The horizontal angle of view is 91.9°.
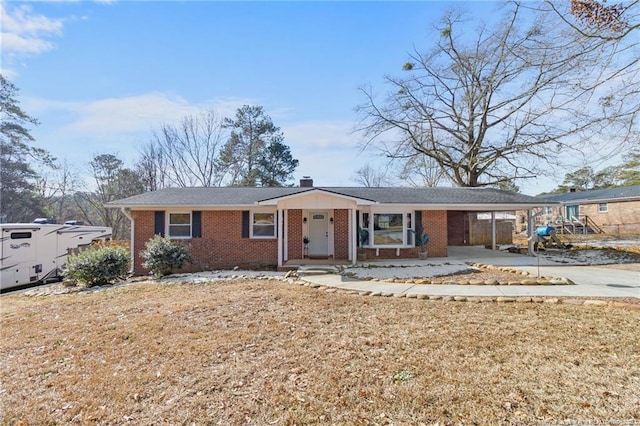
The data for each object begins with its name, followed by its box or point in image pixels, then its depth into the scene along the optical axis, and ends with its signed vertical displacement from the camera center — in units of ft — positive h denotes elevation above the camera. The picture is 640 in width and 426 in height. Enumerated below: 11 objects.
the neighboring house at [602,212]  79.20 +3.36
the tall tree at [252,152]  93.45 +22.63
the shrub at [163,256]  36.22 -3.65
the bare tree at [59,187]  87.34 +11.22
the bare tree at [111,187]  90.53 +11.36
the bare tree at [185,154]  91.61 +21.48
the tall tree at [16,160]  77.56 +17.20
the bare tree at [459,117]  69.35 +26.90
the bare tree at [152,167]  91.45 +17.53
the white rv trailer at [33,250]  37.55 -3.22
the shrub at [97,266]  34.17 -4.54
